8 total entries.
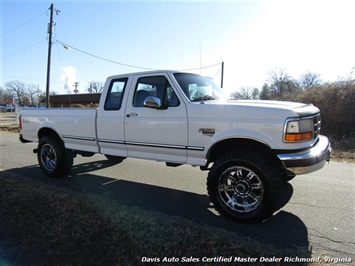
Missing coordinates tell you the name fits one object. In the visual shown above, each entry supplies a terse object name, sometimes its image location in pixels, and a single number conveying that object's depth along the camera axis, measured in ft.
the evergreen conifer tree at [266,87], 149.59
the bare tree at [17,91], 346.13
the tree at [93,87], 256.36
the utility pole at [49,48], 70.18
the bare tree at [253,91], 155.74
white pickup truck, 11.31
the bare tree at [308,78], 162.83
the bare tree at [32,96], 342.89
